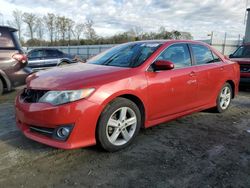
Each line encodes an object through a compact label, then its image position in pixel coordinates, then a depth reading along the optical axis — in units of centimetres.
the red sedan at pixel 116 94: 226
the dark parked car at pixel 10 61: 474
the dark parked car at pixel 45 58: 898
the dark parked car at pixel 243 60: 587
